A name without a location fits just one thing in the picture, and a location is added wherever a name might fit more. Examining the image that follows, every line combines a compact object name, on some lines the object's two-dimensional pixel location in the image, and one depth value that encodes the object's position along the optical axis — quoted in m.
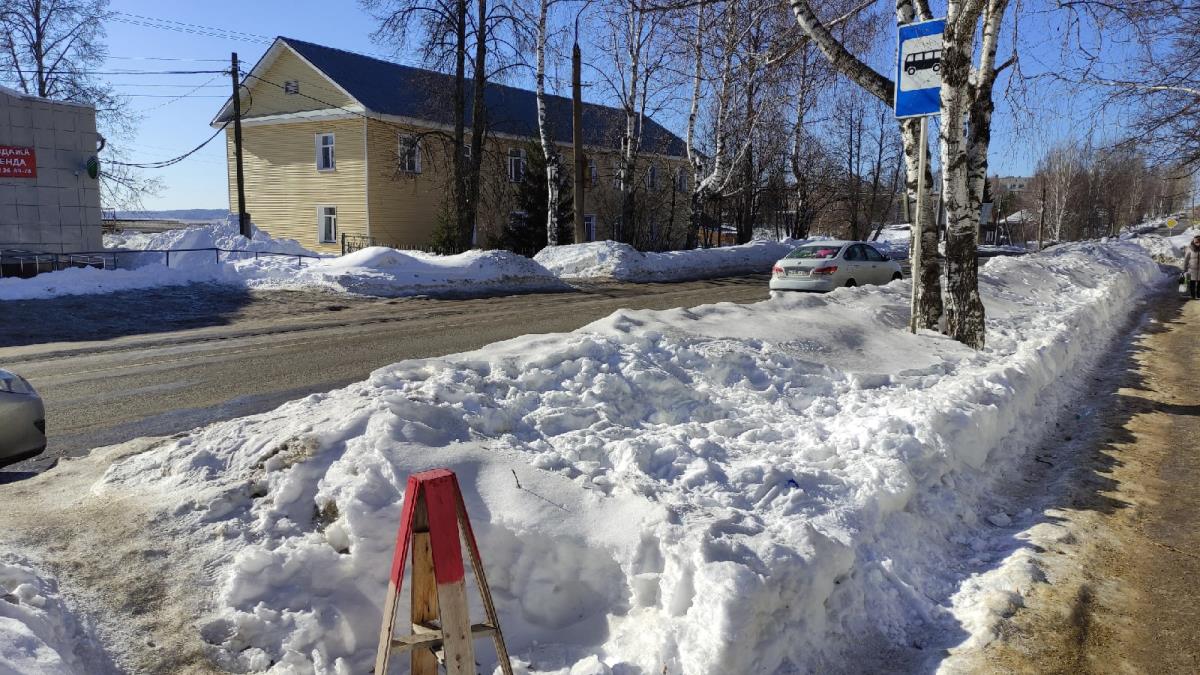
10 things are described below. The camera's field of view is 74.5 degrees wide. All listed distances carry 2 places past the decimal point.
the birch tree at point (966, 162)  8.66
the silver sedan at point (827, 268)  16.58
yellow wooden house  30.98
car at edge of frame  4.85
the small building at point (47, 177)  17.86
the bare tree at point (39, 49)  34.22
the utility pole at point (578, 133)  24.88
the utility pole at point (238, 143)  26.80
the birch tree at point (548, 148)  25.33
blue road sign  8.41
